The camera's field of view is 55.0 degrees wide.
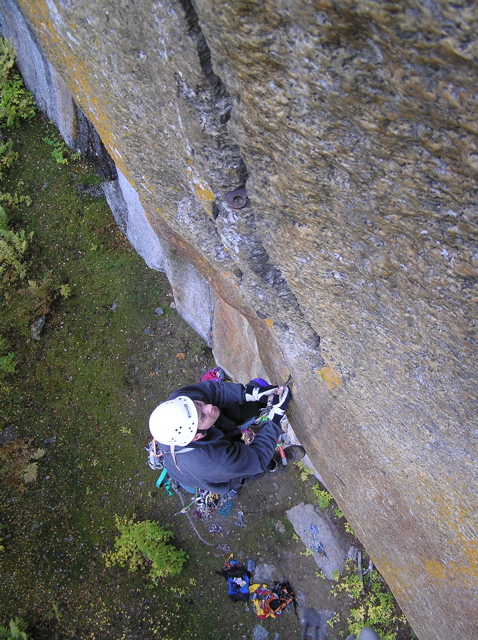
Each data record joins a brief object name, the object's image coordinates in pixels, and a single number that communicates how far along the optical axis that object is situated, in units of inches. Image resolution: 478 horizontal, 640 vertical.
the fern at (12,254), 355.6
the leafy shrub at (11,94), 414.9
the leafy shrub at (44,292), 342.0
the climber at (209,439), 159.5
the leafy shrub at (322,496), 277.4
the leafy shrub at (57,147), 400.2
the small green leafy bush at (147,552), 262.7
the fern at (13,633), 241.4
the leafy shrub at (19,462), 293.1
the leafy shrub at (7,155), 397.7
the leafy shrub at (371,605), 254.5
